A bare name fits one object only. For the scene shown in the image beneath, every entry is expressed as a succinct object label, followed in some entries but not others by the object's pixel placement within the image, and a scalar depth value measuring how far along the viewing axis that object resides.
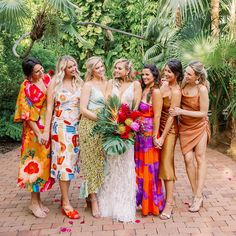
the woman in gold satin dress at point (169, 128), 4.21
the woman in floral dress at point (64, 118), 4.20
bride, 4.15
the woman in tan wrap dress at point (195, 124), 4.27
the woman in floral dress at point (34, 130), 4.21
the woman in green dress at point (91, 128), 4.14
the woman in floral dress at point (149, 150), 4.16
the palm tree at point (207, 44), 6.73
